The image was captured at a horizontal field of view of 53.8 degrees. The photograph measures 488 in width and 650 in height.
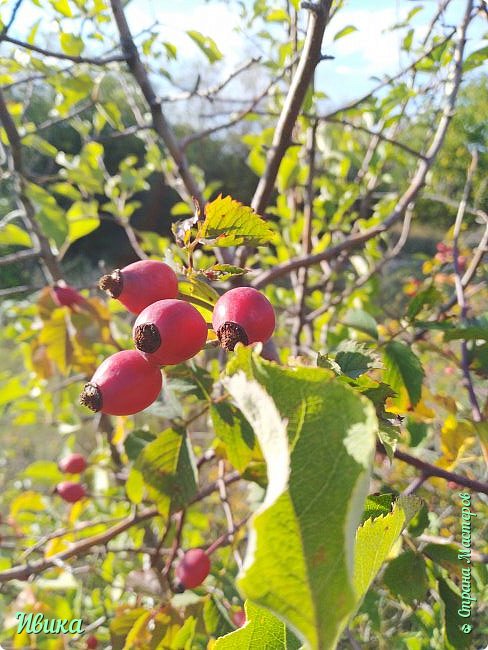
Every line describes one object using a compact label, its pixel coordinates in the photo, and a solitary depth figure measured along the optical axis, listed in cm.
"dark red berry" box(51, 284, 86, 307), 23
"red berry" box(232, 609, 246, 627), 21
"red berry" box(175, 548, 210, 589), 18
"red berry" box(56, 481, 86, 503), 26
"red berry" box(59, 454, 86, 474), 29
